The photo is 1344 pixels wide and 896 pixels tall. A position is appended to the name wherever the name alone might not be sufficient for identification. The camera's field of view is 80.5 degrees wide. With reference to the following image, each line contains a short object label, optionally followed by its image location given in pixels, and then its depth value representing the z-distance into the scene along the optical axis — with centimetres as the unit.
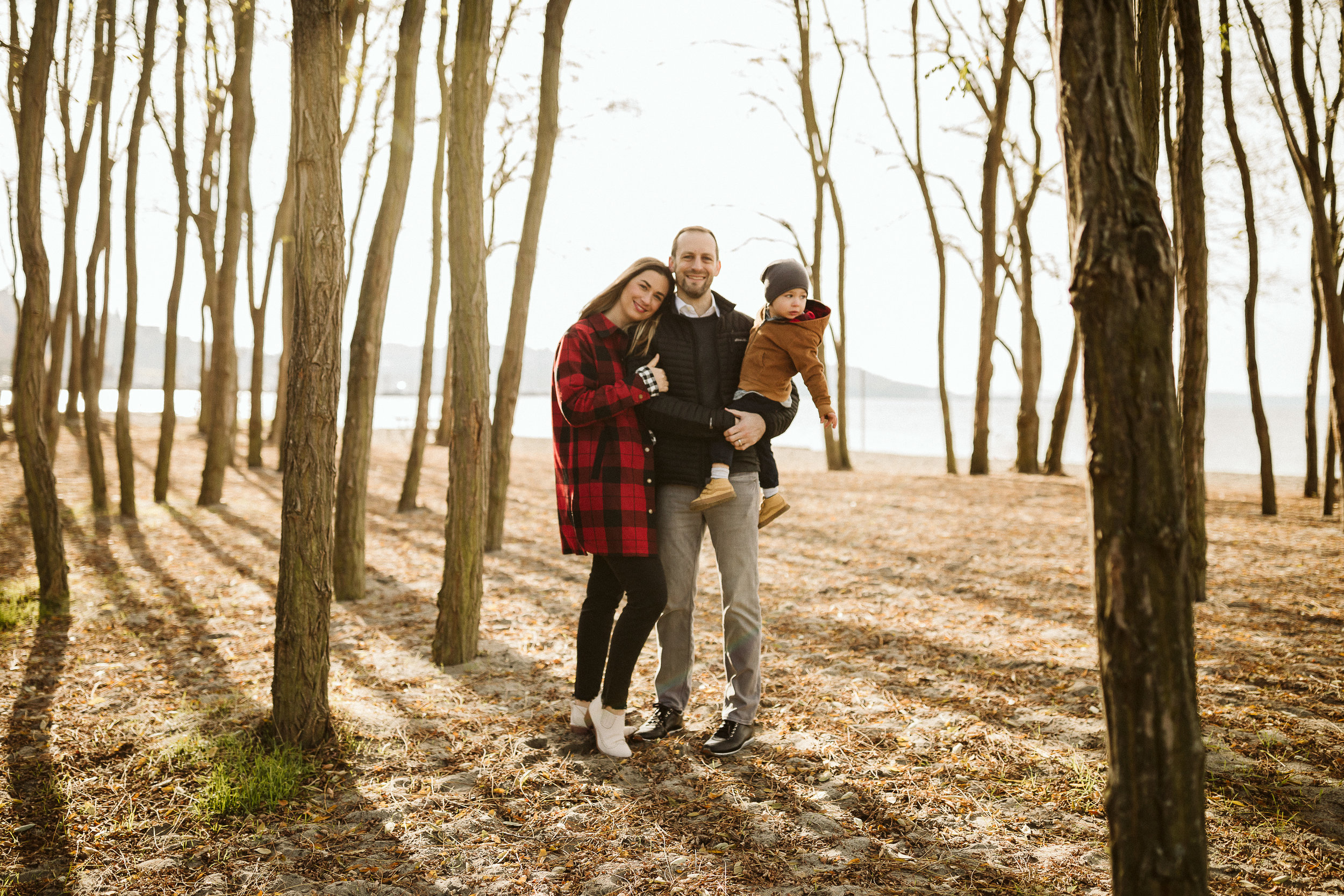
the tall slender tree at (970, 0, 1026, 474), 1241
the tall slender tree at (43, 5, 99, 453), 877
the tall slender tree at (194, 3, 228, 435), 1079
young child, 326
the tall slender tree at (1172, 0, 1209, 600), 515
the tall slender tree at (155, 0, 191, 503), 852
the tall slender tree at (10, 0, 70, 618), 493
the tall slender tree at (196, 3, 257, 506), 841
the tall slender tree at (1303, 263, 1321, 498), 998
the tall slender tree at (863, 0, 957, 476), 1541
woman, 312
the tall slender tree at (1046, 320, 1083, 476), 1362
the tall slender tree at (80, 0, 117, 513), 769
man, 321
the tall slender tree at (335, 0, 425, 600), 556
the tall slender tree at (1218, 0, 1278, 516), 709
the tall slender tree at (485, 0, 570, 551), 621
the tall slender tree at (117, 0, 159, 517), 752
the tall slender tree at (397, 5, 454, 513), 777
